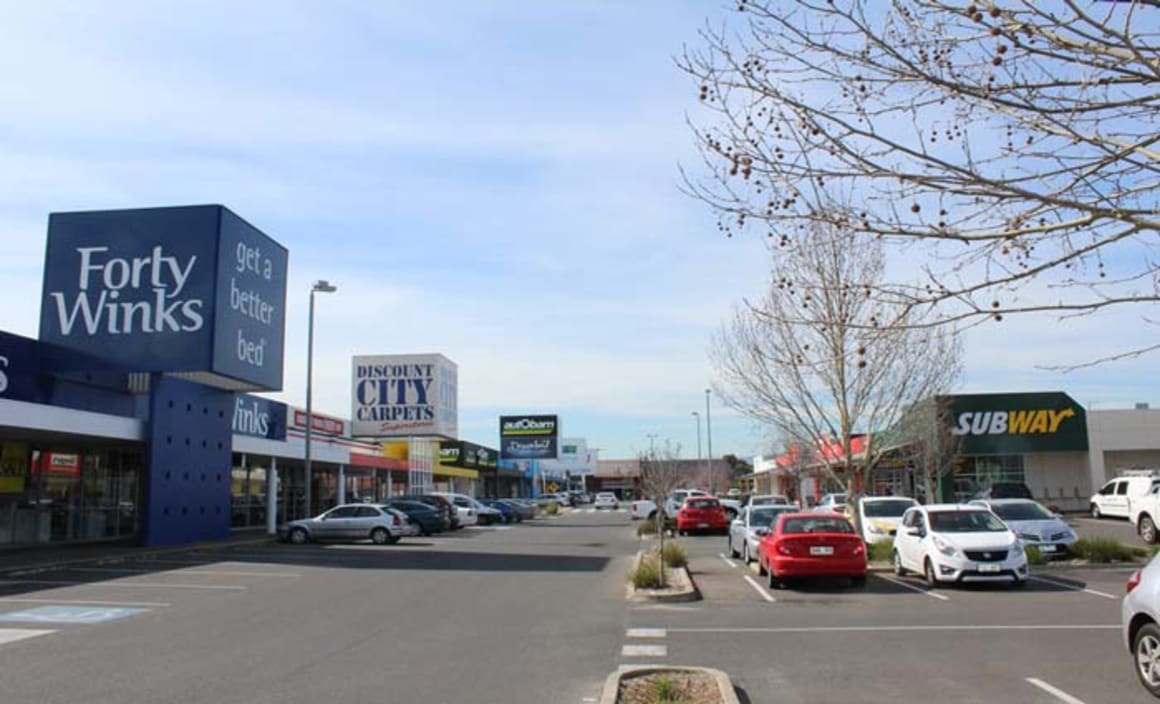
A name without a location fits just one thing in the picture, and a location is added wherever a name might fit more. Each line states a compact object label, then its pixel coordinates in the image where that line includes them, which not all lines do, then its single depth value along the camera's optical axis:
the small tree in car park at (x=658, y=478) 21.00
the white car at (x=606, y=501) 79.25
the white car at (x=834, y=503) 31.55
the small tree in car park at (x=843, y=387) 20.44
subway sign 44.91
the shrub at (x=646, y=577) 16.83
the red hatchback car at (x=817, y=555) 16.72
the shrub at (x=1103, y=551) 20.34
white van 31.08
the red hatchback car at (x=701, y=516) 35.97
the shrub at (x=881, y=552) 21.54
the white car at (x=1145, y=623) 8.10
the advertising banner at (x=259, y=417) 33.19
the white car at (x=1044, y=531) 20.81
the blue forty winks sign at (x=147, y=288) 26.83
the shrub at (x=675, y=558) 20.50
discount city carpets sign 57.44
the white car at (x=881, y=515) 23.61
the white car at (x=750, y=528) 21.66
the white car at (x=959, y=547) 16.39
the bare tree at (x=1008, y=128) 6.06
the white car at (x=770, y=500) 37.09
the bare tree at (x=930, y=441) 25.56
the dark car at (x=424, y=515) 37.72
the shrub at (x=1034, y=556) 19.78
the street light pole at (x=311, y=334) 34.66
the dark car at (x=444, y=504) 40.53
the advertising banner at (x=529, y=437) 90.12
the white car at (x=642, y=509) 48.29
